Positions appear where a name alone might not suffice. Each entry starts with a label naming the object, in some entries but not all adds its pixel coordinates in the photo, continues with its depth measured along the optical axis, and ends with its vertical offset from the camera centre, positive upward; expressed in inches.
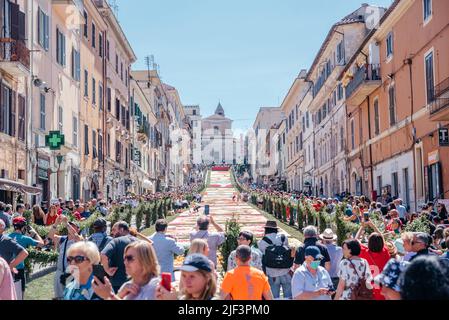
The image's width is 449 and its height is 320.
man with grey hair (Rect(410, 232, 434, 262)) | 314.5 -22.2
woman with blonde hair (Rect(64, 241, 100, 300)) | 231.3 -22.8
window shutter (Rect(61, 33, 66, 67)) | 1151.6 +264.1
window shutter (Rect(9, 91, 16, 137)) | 872.4 +113.6
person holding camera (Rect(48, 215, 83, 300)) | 336.8 -25.8
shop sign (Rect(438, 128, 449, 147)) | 828.0 +74.2
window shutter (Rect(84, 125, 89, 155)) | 1332.7 +127.7
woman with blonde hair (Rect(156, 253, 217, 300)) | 201.3 -25.0
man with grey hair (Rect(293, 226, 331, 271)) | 355.6 -27.3
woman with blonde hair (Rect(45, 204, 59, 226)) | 719.1 -13.2
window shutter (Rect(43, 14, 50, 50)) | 1029.8 +267.3
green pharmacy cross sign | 975.6 +93.1
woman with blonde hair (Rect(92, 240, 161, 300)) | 208.5 -24.2
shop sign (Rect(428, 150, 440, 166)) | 874.8 +52.0
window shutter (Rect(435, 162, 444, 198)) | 863.1 +19.1
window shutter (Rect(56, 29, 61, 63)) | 1106.1 +259.6
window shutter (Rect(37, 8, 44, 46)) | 985.5 +263.2
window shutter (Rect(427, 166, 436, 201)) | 916.5 +16.6
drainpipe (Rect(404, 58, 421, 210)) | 992.2 +124.0
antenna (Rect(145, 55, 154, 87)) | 2631.4 +533.3
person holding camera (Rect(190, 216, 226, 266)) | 428.5 -22.6
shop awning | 748.6 +19.9
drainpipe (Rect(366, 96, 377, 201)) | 1307.8 +90.5
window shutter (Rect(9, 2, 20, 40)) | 853.2 +234.4
